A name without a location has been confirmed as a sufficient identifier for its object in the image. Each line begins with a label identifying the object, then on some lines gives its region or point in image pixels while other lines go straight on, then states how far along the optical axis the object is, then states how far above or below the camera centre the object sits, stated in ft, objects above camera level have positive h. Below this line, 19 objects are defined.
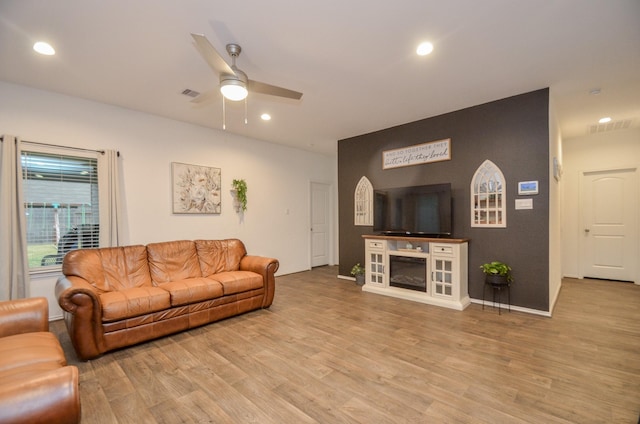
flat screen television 13.65 -0.21
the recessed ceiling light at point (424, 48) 8.48 +4.82
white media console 12.81 -3.05
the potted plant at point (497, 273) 11.78 -2.80
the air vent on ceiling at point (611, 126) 15.34 +4.39
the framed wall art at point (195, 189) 15.17 +1.17
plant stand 11.76 -3.55
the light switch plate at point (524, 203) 11.96 +0.08
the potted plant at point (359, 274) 17.13 -3.99
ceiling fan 6.78 +3.68
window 11.35 +0.35
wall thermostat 11.85 +0.74
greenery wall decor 17.53 +1.18
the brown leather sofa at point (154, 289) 8.52 -2.89
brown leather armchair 3.77 -2.65
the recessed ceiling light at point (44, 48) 8.45 +4.95
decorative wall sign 14.44 +2.84
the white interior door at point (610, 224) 16.72 -1.21
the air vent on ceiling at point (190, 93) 11.75 +4.91
